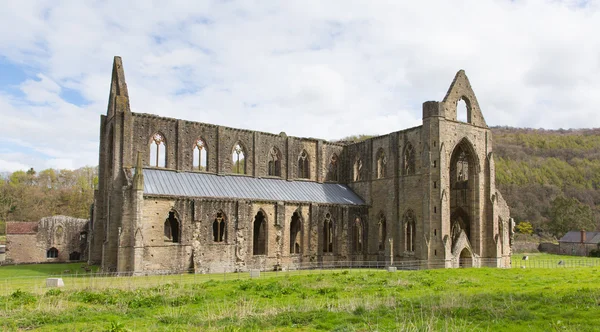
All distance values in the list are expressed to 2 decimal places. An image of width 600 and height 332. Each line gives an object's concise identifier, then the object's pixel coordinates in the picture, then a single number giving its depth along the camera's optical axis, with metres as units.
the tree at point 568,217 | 83.75
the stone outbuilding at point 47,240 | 43.72
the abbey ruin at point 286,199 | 34.12
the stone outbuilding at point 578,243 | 69.62
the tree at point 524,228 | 93.71
